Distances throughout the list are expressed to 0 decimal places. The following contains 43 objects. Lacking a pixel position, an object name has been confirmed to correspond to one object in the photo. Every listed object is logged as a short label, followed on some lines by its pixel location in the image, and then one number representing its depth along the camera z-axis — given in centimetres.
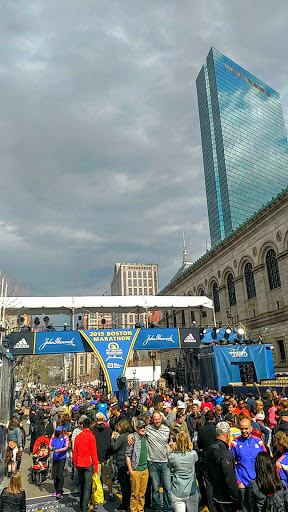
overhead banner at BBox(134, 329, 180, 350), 2430
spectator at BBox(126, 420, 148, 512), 644
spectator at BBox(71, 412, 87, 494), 899
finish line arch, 2273
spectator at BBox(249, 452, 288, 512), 396
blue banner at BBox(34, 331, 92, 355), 2294
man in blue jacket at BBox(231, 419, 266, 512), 525
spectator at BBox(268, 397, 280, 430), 923
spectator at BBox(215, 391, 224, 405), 1396
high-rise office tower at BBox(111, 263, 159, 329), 17562
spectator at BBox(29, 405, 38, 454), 1381
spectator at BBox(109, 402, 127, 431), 1029
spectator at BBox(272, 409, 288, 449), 694
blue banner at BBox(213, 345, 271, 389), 2264
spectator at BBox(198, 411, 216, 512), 680
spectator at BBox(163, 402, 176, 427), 993
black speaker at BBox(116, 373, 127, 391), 2179
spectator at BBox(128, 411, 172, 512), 652
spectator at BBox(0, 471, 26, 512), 502
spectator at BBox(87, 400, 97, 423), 1145
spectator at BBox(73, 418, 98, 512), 718
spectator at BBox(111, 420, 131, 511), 736
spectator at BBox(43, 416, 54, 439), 1141
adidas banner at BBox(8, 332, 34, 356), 2233
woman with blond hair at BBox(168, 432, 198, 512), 528
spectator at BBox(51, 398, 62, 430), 1221
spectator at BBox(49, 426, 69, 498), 878
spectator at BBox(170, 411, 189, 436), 761
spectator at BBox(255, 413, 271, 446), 795
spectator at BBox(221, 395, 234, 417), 1066
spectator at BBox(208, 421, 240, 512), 508
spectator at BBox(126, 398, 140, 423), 1197
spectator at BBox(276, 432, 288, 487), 448
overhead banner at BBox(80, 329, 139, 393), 2317
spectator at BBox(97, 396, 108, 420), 1363
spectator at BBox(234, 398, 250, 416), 1011
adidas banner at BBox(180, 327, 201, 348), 2507
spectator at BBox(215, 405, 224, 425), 950
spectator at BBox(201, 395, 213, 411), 1251
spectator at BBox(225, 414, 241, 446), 698
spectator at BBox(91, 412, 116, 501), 838
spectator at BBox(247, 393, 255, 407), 1252
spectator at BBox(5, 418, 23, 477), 903
